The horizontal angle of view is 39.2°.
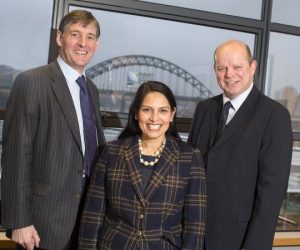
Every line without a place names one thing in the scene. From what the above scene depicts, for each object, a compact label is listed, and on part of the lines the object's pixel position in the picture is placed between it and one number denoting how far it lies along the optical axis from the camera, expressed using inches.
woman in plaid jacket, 67.9
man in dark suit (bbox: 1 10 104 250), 70.9
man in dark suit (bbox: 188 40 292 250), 70.9
